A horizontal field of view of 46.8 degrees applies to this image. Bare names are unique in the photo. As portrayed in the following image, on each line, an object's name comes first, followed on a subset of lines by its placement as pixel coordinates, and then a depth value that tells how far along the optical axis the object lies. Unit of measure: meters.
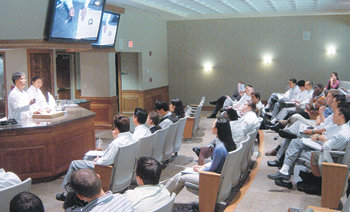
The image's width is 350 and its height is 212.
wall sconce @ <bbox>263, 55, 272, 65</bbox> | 14.35
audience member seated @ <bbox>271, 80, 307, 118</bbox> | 10.67
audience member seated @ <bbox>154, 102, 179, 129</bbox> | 6.88
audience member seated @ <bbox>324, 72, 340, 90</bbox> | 11.70
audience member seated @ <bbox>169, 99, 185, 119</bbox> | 7.81
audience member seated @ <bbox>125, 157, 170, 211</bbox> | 3.12
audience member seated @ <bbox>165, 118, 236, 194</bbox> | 4.68
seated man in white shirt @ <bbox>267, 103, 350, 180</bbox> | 4.90
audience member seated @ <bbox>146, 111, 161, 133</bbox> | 6.42
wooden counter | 5.91
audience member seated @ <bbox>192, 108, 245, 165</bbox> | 5.92
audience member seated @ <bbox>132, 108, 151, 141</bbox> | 5.71
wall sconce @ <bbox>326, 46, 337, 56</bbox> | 13.80
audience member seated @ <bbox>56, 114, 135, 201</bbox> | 4.76
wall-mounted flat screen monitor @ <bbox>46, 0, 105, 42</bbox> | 7.26
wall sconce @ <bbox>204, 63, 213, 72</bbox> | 14.86
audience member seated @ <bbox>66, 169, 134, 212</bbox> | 2.90
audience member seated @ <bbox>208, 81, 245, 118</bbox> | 12.56
